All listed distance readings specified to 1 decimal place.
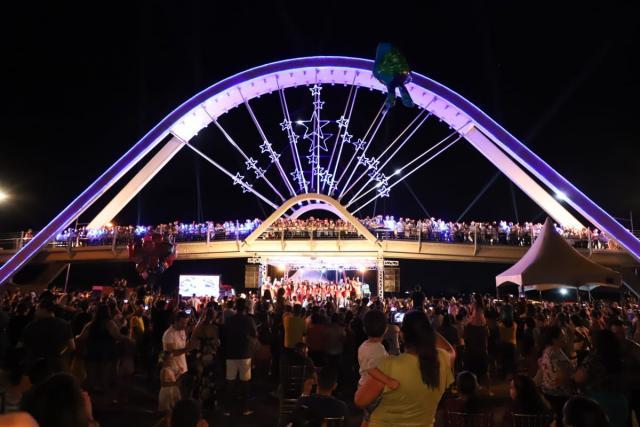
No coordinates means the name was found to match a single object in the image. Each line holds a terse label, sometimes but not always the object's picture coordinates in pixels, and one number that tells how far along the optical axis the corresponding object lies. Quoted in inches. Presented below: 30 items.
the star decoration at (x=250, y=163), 1175.6
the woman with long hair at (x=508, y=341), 442.6
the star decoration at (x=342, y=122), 1209.0
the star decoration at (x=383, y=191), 1186.9
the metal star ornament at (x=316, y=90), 1253.1
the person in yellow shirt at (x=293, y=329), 426.0
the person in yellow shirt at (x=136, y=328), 450.6
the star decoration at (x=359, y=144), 1216.8
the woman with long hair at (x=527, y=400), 206.7
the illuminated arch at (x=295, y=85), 1115.3
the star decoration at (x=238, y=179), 1164.1
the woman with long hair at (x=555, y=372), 254.5
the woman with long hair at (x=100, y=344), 343.9
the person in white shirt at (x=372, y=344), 199.0
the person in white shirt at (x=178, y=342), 320.8
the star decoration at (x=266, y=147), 1225.8
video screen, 935.0
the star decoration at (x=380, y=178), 1225.0
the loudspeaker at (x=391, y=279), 1099.3
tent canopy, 486.3
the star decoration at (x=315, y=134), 1247.5
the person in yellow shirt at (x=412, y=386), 141.7
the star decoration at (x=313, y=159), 1246.3
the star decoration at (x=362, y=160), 1226.6
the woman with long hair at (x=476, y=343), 408.2
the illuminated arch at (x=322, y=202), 1144.2
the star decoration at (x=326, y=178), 1247.3
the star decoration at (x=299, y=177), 1268.5
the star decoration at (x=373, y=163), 1220.5
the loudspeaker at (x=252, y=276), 1136.2
